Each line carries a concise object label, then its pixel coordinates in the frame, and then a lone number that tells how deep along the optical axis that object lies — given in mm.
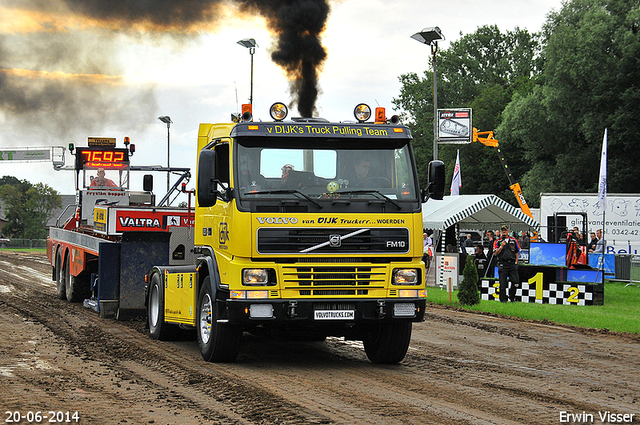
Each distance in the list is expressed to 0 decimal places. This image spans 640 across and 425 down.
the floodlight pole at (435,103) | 27117
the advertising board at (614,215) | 31141
